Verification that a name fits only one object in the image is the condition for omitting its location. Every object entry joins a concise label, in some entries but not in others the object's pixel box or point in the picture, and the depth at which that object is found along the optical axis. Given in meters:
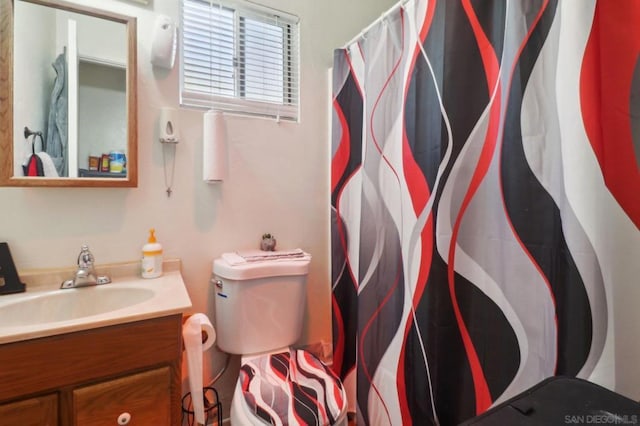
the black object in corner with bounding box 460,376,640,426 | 0.49
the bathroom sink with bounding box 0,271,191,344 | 0.82
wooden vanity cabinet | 0.79
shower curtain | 0.68
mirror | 1.06
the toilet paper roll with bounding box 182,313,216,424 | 1.06
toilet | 1.04
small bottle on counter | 1.23
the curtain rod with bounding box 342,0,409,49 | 1.19
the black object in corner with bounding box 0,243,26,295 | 1.04
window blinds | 1.41
